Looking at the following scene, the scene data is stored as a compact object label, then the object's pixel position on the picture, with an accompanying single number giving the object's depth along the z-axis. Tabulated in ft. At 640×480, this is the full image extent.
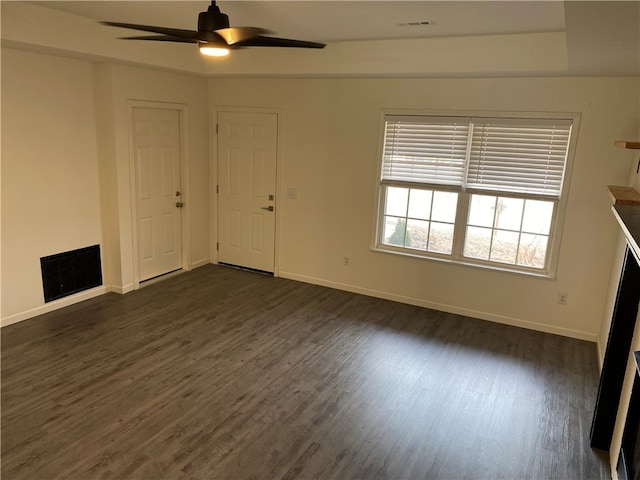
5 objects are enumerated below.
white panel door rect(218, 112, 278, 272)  18.24
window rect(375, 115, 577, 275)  14.00
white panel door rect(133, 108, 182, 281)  16.57
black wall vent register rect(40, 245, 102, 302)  14.51
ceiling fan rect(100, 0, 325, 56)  8.20
